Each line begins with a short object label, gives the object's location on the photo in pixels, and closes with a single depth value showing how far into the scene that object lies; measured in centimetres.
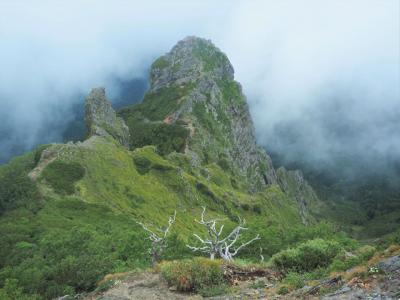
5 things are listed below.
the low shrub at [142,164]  17500
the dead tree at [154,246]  4509
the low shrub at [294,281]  2929
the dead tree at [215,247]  4013
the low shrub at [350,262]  3033
